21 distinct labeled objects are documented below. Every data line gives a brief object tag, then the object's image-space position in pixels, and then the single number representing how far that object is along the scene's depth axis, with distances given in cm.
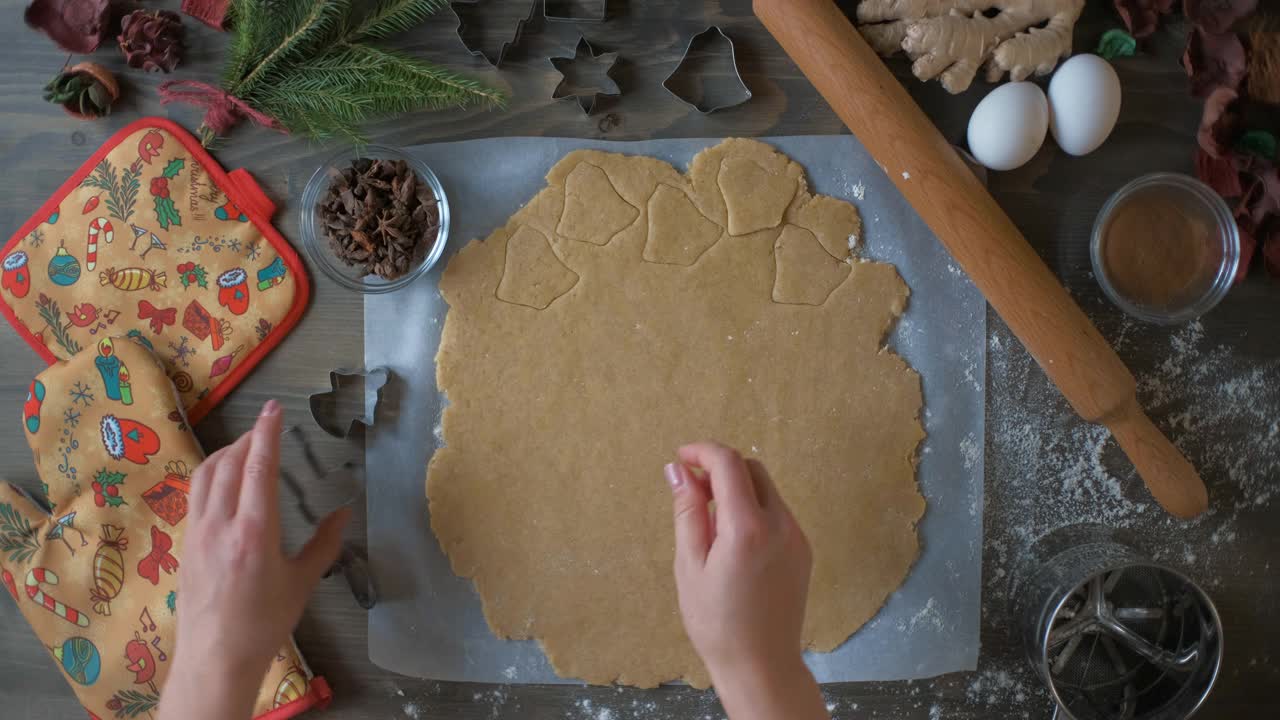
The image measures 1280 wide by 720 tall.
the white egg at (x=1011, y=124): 107
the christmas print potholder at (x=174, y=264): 115
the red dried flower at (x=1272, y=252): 113
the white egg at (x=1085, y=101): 108
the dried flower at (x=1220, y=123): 110
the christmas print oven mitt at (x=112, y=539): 114
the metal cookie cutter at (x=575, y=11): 116
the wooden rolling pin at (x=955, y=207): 105
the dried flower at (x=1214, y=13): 111
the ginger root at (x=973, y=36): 109
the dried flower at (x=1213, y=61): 111
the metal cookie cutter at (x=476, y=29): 114
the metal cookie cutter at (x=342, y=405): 116
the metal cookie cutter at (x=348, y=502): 115
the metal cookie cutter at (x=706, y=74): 116
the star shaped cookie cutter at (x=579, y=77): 115
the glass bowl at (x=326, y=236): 114
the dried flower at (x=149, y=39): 113
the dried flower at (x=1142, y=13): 112
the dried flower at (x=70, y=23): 114
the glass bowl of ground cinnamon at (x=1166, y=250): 113
